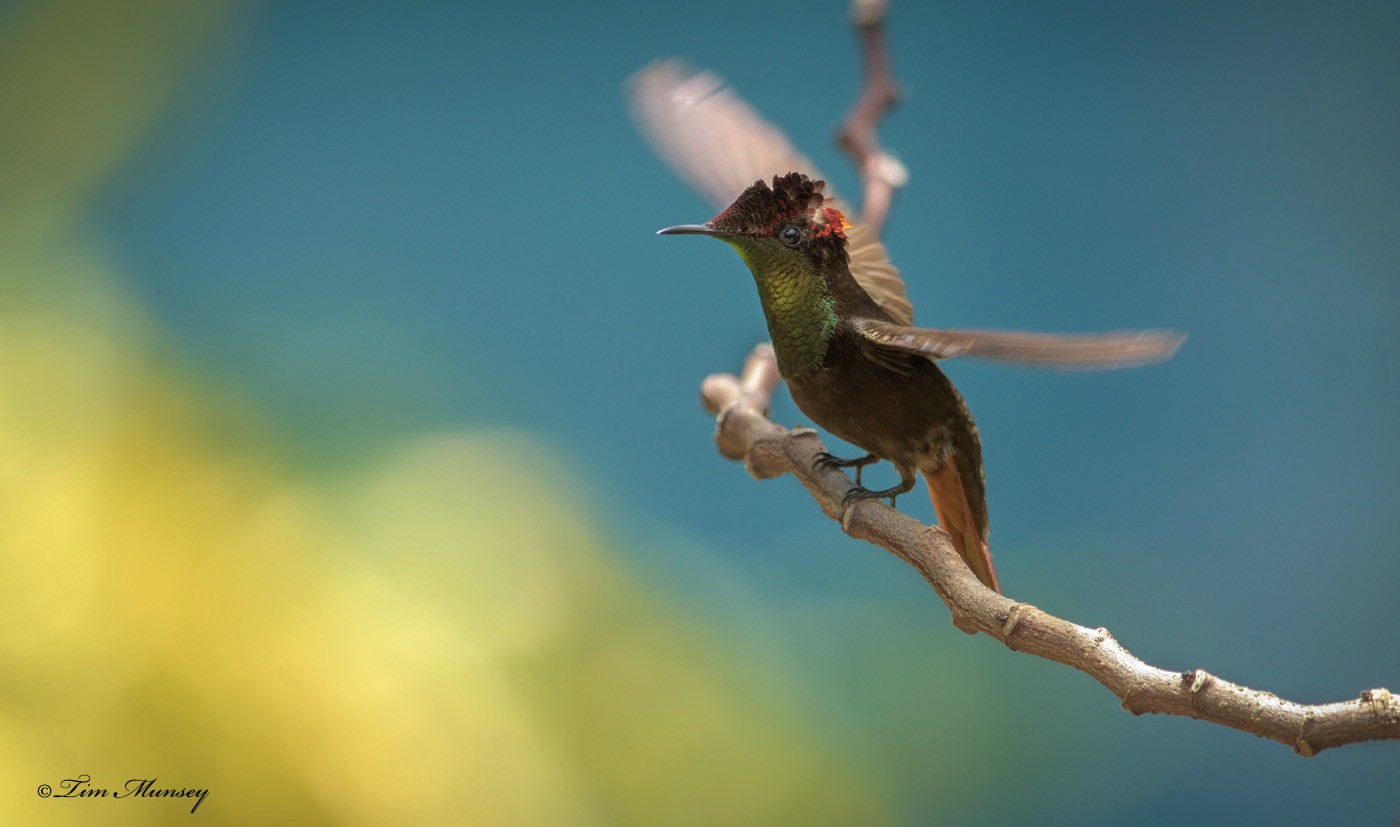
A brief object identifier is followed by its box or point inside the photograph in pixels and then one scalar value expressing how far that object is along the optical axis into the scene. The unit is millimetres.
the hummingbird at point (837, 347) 2317
